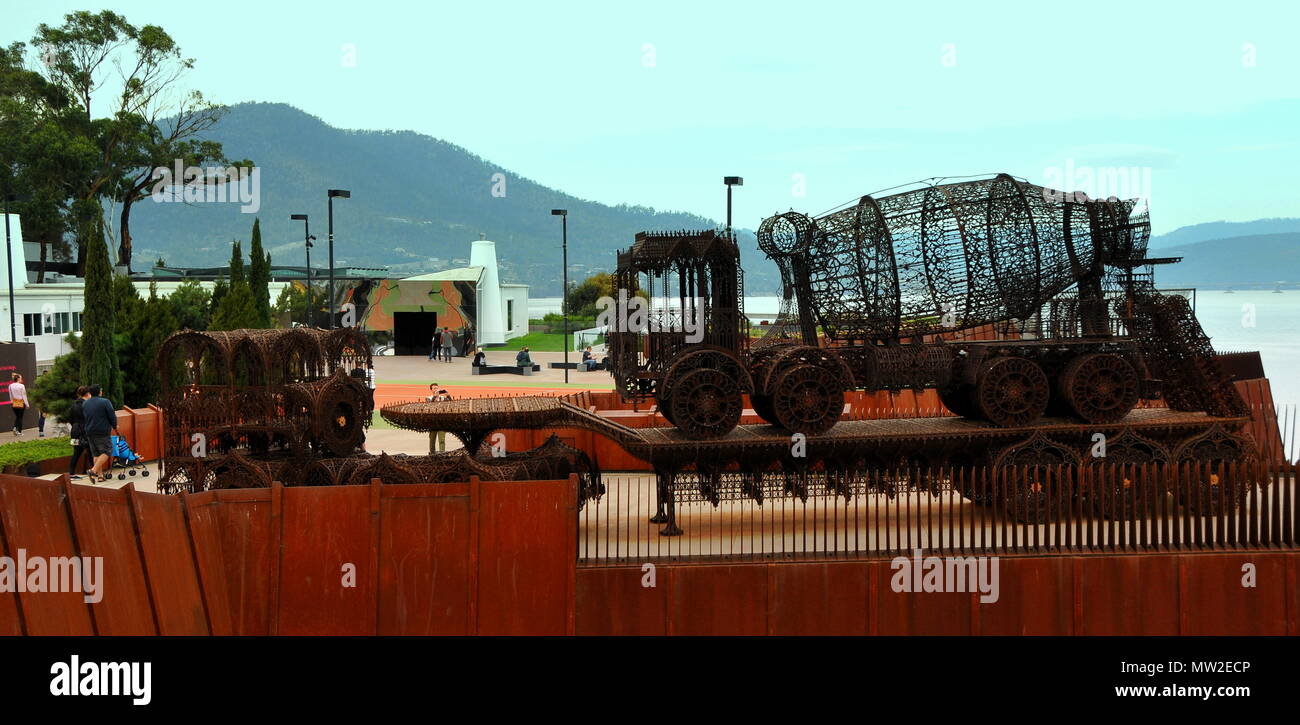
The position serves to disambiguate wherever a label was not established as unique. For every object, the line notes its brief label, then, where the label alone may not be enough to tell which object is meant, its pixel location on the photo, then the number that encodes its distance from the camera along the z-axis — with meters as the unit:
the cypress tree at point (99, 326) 25.52
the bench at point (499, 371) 44.38
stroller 18.88
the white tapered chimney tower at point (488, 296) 61.16
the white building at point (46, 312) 43.06
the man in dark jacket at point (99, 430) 17.50
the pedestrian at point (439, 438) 19.73
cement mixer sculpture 14.12
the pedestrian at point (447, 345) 53.25
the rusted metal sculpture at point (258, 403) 14.38
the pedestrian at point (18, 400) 24.55
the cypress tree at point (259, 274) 38.47
